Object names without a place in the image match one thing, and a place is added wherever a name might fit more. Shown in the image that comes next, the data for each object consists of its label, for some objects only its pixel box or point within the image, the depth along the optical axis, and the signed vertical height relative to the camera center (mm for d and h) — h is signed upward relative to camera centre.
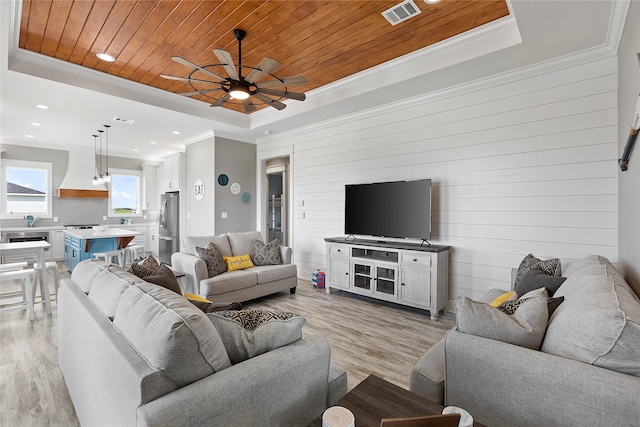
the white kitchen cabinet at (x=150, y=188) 8641 +646
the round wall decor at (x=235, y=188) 6176 +471
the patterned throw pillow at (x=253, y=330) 1302 -526
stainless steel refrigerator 7031 -365
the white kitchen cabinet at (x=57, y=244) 7063 -777
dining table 3377 -460
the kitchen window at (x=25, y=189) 6648 +476
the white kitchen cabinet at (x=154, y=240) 7970 -782
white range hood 7215 +806
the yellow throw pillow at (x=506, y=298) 2227 -631
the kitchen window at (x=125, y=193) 8195 +487
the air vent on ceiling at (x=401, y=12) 2578 +1736
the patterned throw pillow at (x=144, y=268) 2319 -437
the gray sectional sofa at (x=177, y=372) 1005 -602
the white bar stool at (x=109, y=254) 5008 -721
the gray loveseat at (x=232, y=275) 3779 -837
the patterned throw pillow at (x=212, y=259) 3980 -628
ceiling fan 2629 +1261
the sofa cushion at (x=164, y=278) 2159 -481
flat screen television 3895 +43
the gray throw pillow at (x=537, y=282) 2281 -527
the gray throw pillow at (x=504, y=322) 1354 -499
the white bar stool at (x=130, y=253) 5500 -782
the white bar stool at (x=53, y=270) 3790 -766
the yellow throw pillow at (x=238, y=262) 4238 -712
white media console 3641 -770
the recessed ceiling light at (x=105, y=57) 3390 +1722
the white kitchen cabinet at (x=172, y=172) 7199 +956
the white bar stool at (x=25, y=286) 3369 -878
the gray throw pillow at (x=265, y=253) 4562 -624
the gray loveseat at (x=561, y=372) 1062 -603
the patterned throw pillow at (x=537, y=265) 2637 -469
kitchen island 5117 -531
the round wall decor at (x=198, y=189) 6233 +450
